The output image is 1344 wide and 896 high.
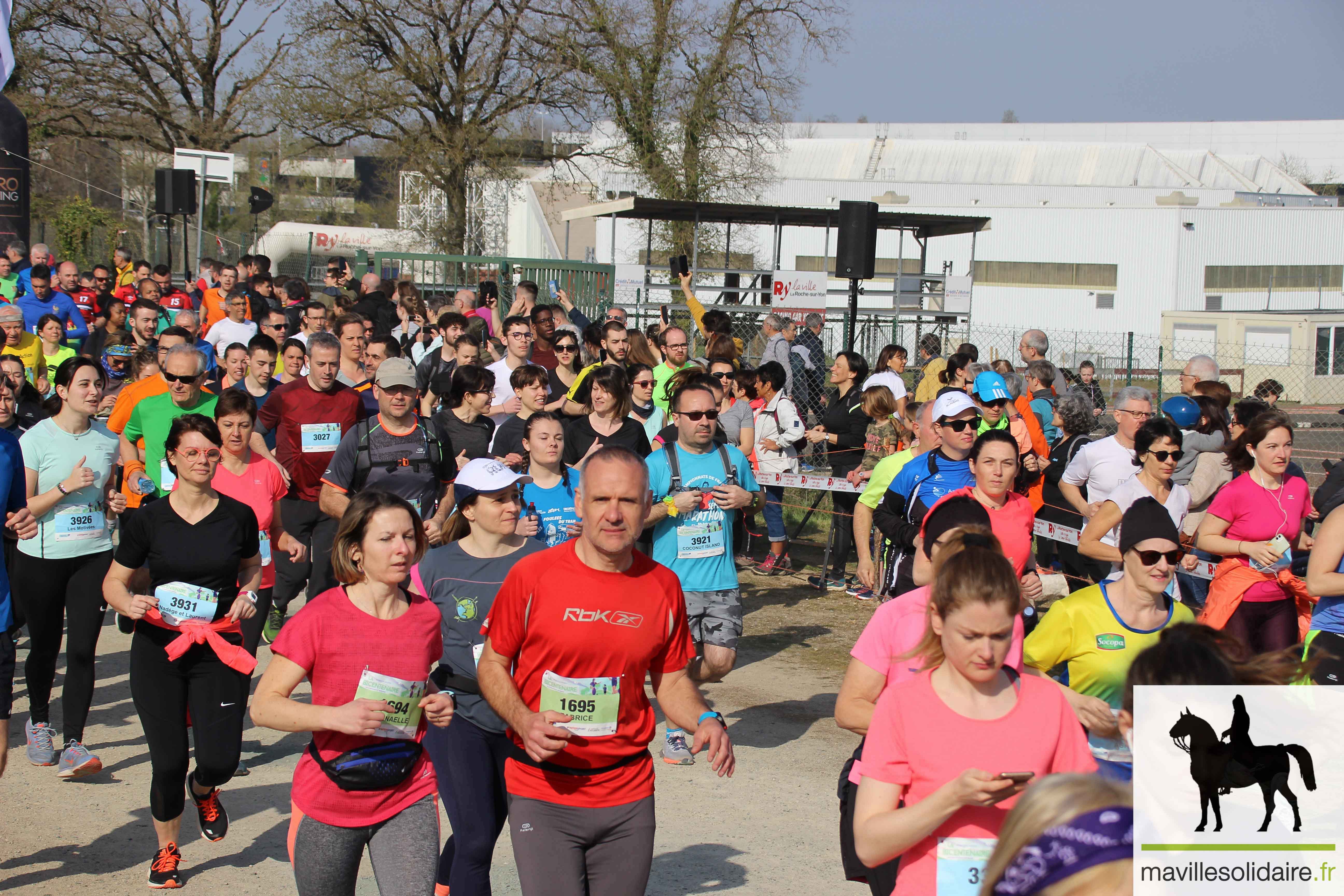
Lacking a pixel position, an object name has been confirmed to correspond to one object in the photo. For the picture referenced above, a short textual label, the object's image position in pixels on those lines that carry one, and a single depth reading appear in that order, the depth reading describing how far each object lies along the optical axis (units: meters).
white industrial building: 41.50
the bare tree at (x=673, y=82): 28.59
